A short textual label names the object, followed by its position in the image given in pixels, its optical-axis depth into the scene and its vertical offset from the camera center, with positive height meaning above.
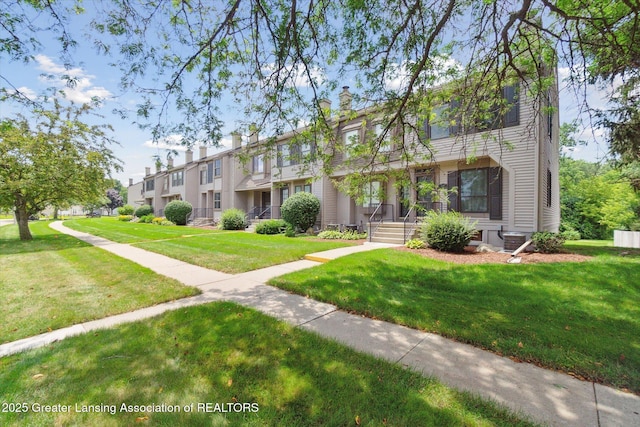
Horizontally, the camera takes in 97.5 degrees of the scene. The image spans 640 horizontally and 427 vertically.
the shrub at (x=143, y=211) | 34.76 +0.01
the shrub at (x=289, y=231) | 15.52 -1.13
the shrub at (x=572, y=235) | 19.12 -1.59
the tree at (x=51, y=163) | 11.75 +2.17
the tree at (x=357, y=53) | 4.77 +3.00
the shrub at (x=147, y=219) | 30.56 -0.87
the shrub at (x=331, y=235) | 14.20 -1.20
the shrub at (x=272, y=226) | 16.59 -0.88
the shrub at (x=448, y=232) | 9.21 -0.67
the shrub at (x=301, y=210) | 16.12 +0.08
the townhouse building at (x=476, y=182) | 7.06 +1.17
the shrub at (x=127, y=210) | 41.58 +0.15
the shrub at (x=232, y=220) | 19.84 -0.66
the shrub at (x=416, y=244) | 10.16 -1.19
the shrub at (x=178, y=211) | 26.47 +0.01
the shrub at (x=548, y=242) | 8.84 -0.96
